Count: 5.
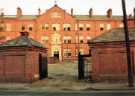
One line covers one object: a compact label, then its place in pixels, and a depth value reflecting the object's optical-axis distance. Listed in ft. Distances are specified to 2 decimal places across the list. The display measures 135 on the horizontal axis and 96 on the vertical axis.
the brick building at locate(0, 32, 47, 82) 42.07
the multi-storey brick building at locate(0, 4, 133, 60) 115.59
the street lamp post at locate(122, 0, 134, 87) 35.77
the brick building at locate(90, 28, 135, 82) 40.47
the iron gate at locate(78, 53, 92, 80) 46.77
